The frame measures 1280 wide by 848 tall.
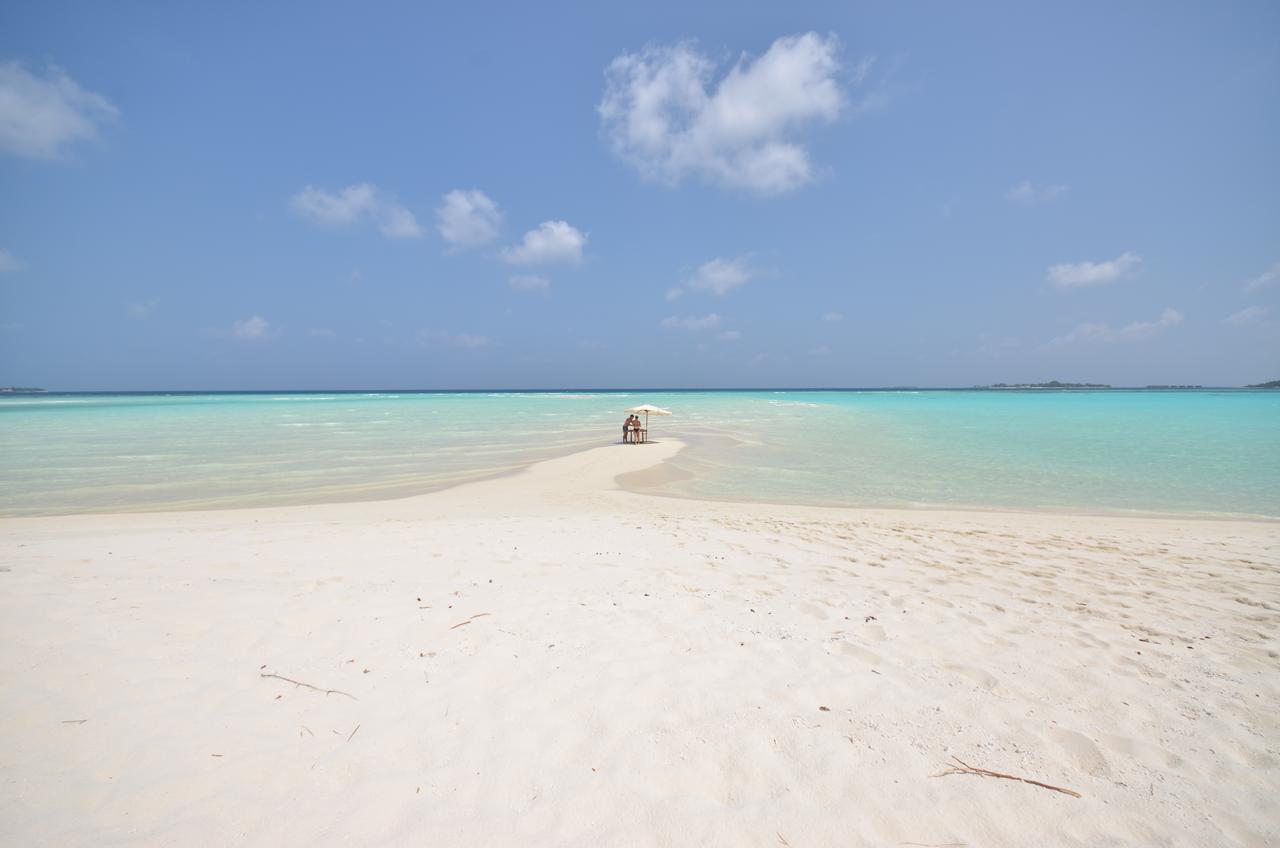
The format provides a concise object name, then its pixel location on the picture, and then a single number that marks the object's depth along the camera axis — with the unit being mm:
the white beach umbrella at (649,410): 23703
